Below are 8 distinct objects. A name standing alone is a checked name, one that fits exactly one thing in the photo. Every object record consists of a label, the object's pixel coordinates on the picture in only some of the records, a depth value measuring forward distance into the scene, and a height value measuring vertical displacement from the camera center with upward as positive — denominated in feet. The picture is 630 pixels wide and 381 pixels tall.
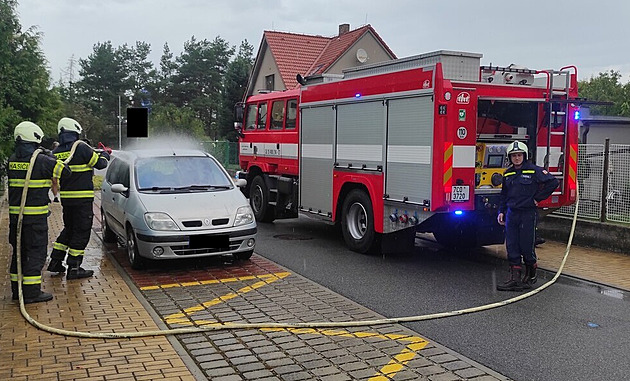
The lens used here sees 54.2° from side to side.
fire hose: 18.07 -5.54
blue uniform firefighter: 24.13 -2.19
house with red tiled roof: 104.63 +16.45
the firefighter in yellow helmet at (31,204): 21.47 -2.26
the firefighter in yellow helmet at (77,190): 25.08 -1.99
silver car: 25.82 -2.83
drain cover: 37.11 -5.57
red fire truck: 26.12 +0.36
